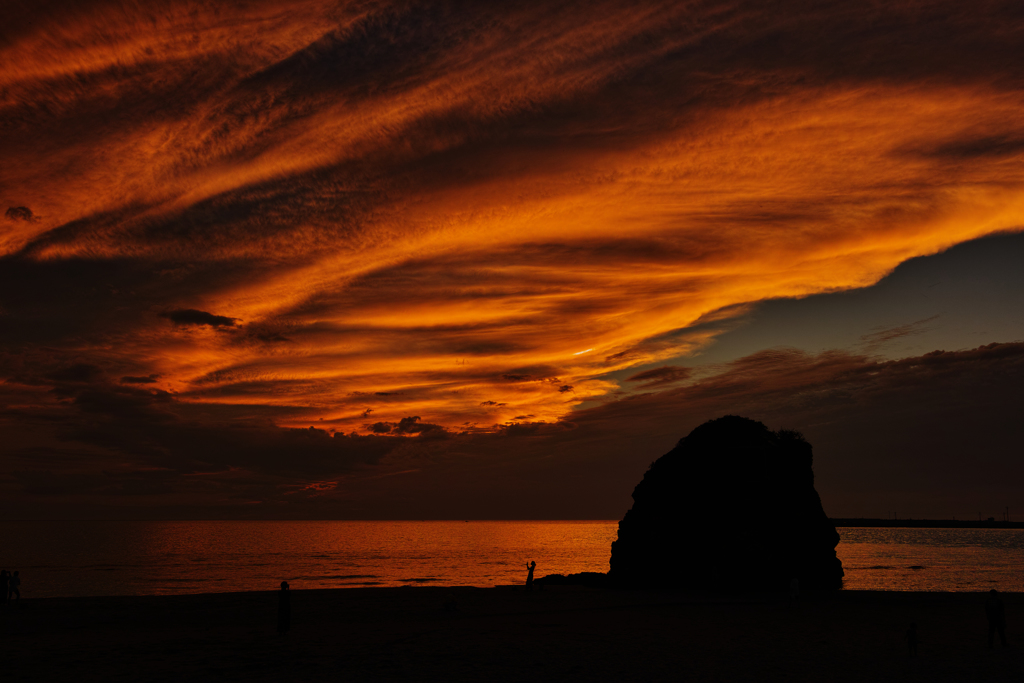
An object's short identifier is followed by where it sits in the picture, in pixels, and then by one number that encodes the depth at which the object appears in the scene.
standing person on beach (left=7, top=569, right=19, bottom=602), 39.39
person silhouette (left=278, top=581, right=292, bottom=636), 28.75
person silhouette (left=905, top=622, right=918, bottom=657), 25.53
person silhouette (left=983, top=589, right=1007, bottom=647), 26.48
